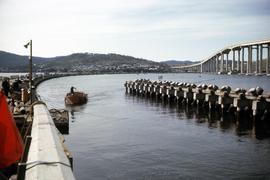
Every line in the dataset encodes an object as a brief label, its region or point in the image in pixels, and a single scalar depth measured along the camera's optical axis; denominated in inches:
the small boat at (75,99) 2325.3
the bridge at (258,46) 7247.1
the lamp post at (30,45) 1039.1
